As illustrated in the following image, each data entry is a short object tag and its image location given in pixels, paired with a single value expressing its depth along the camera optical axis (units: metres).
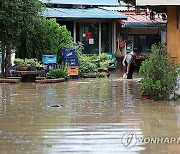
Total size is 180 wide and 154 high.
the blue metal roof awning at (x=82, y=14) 29.14
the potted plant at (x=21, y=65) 22.16
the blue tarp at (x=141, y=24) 30.18
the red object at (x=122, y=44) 31.69
